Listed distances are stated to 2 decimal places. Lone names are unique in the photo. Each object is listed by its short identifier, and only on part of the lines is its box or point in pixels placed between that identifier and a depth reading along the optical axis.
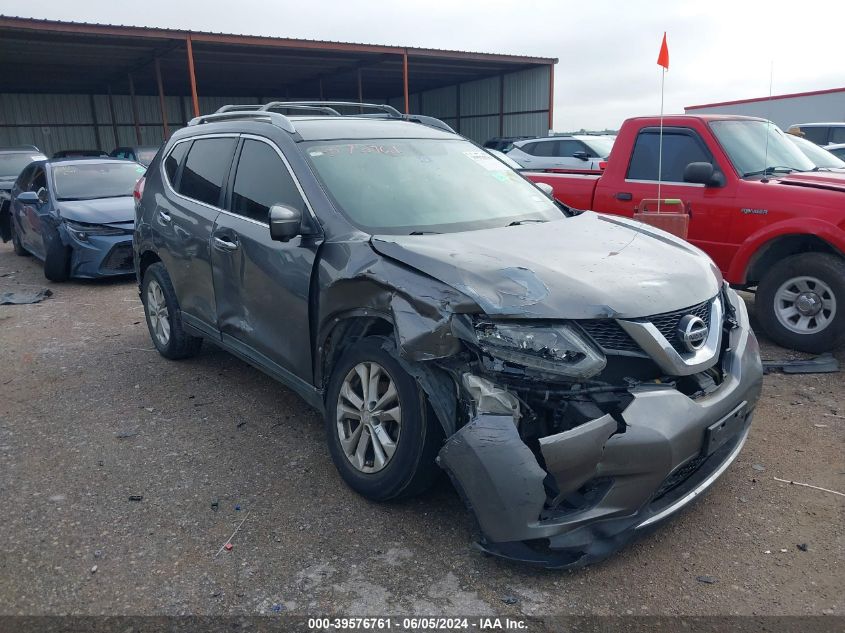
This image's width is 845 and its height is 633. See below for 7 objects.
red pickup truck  5.15
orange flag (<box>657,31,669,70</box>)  5.24
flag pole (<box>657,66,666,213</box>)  5.96
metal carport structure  18.67
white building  20.77
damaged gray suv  2.50
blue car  8.17
